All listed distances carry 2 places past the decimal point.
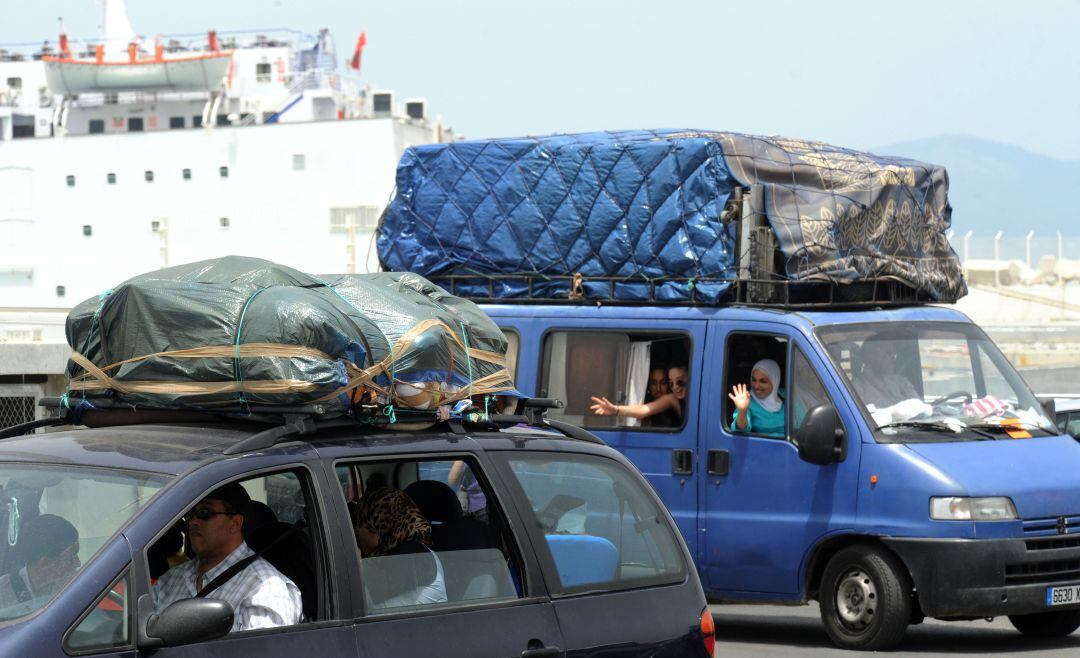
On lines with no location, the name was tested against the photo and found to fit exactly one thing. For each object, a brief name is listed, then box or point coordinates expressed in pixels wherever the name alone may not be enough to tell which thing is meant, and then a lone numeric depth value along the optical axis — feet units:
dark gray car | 25.14
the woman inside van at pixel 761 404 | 61.57
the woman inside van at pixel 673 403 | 63.77
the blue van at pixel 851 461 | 56.70
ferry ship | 303.48
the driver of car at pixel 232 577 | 28.17
